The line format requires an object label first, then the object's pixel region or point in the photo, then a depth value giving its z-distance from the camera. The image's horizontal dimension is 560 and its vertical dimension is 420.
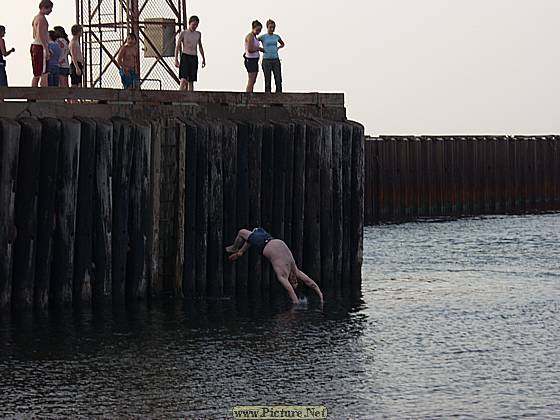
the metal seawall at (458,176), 51.03
